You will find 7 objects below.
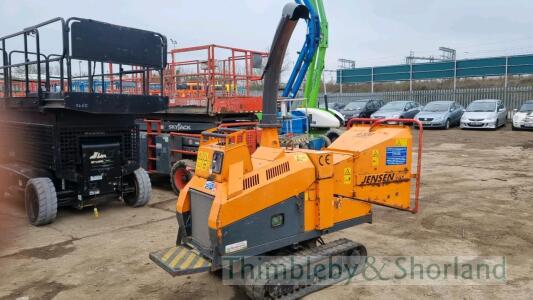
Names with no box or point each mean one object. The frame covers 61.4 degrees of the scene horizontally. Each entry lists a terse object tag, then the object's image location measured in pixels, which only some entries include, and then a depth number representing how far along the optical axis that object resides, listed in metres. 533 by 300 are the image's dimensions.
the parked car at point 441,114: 22.27
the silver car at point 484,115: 21.34
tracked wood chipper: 3.81
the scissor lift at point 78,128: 6.53
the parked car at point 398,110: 23.73
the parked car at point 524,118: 20.44
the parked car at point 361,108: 25.69
